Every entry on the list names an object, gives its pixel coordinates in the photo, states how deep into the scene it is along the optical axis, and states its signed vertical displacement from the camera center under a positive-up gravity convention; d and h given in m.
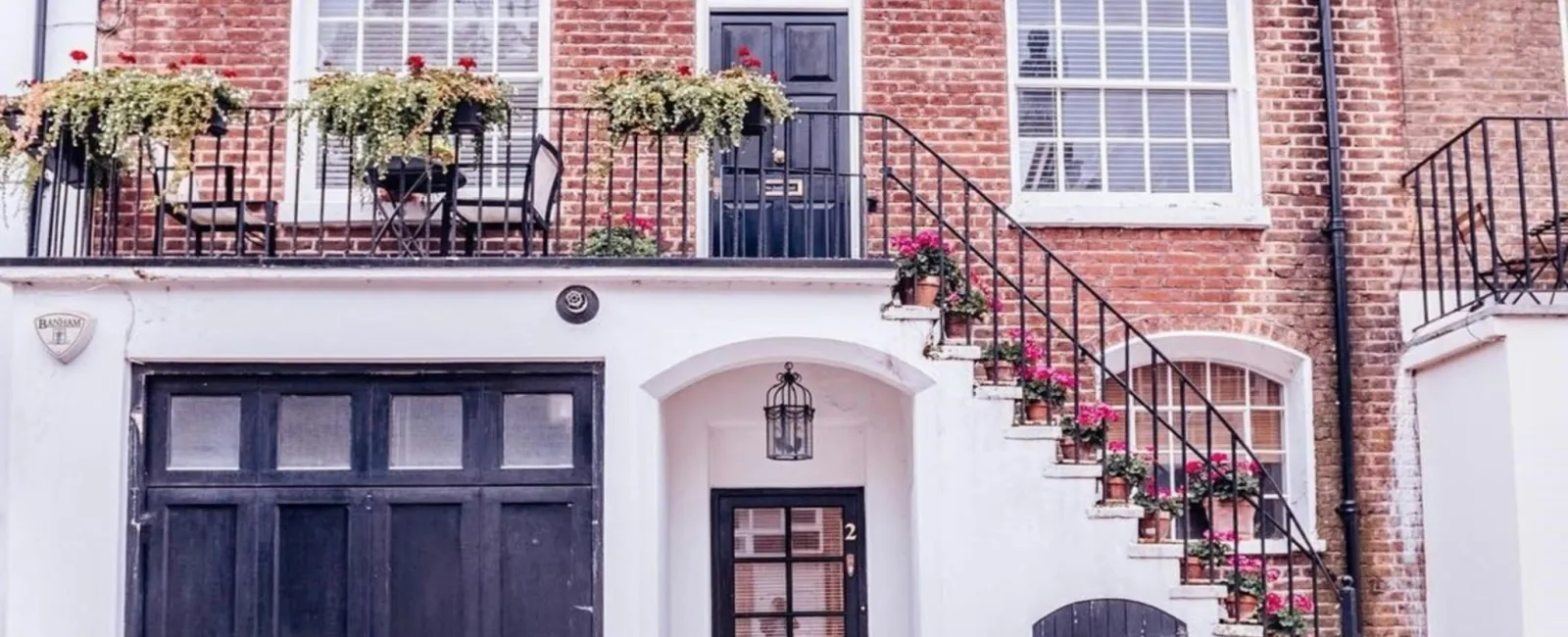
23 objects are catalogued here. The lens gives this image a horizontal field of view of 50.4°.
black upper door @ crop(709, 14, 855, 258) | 9.95 +2.14
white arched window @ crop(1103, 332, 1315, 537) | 9.91 +0.59
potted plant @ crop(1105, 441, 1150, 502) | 8.29 +0.13
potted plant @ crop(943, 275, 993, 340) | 8.51 +0.97
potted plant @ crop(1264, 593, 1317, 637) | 8.36 -0.61
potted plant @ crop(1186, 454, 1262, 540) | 9.09 +0.04
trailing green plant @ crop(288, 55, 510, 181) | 8.23 +1.96
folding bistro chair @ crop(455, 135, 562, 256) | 8.59 +1.59
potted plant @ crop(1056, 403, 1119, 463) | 8.34 +0.33
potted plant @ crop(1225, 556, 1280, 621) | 8.35 -0.47
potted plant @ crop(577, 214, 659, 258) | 8.97 +1.42
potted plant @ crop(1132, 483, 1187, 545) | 8.26 -0.07
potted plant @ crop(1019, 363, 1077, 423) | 8.41 +0.55
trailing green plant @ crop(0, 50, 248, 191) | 8.18 +1.94
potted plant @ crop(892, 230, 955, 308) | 8.48 +1.18
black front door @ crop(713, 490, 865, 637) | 9.84 -0.35
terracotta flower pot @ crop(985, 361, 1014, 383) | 8.40 +0.67
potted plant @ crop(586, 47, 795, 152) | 8.34 +2.00
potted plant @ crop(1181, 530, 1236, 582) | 8.30 -0.29
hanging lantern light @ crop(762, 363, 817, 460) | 9.27 +0.40
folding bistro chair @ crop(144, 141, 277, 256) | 8.52 +1.59
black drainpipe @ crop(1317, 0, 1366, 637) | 9.67 +1.10
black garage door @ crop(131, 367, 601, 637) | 8.24 +0.00
